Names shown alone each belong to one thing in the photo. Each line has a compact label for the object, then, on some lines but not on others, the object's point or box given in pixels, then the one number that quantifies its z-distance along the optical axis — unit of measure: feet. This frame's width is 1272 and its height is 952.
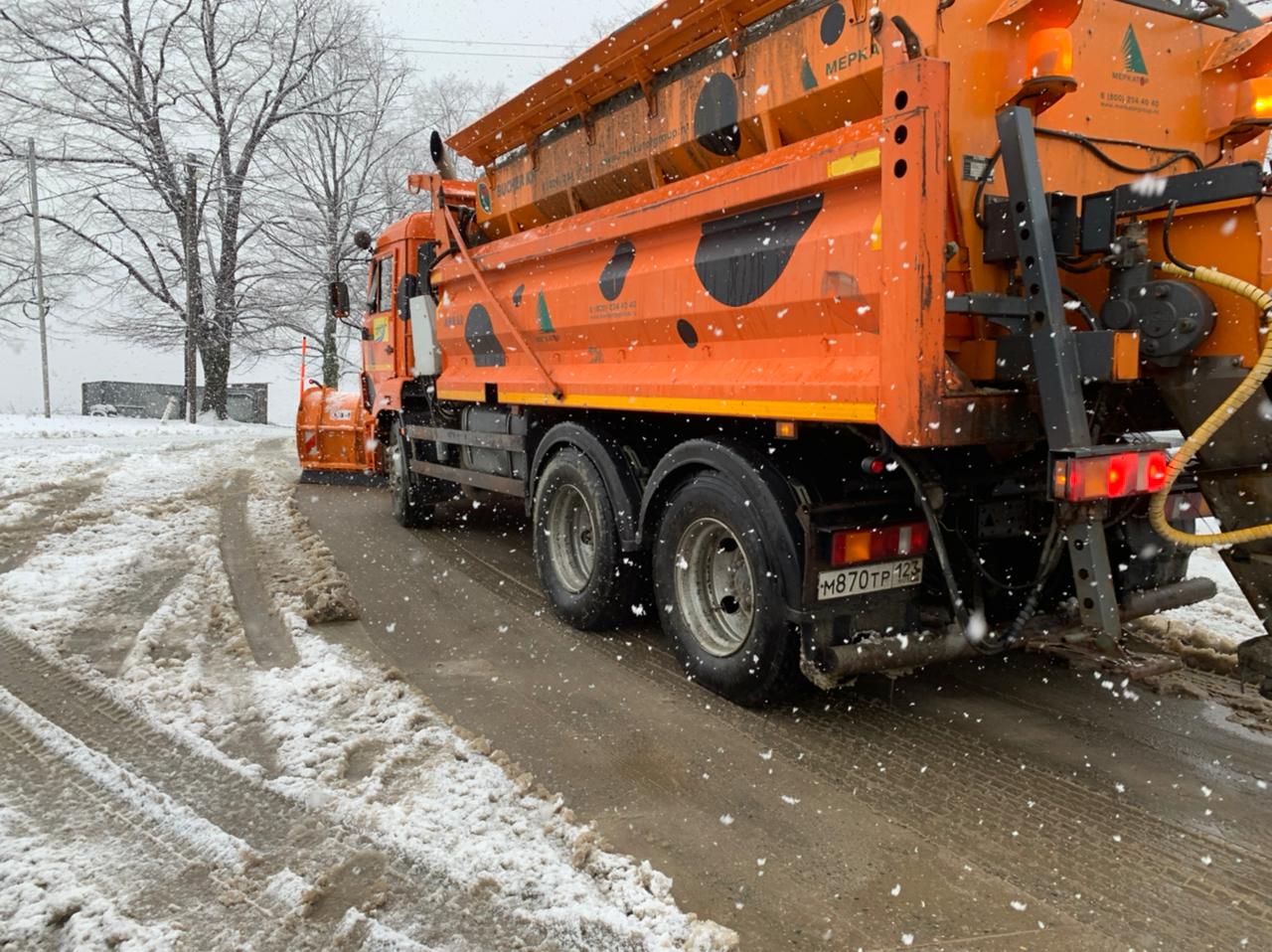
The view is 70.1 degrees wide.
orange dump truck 9.71
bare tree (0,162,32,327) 77.30
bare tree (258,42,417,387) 83.87
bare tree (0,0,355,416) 74.33
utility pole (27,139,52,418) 65.00
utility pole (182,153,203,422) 75.56
